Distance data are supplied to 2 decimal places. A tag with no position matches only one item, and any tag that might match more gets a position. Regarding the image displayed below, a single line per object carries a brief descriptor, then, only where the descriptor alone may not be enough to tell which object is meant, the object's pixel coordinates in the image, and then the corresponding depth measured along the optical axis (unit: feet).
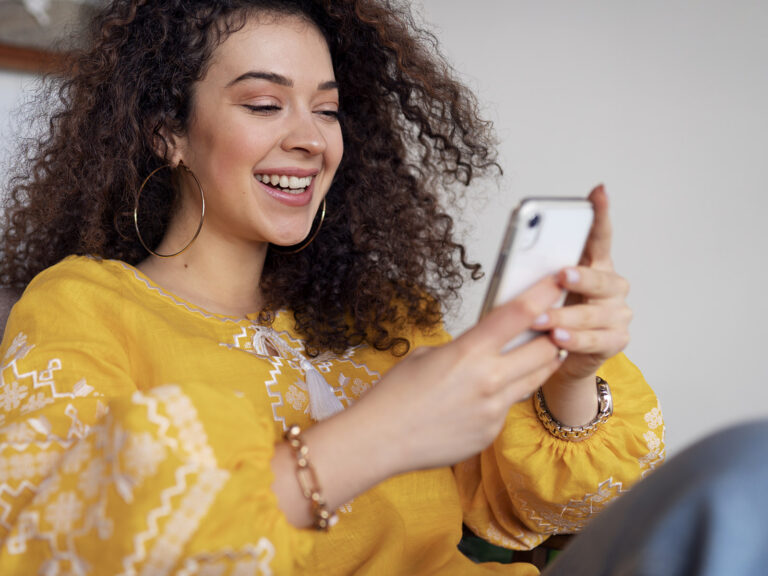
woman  2.53
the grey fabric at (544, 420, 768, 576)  2.06
